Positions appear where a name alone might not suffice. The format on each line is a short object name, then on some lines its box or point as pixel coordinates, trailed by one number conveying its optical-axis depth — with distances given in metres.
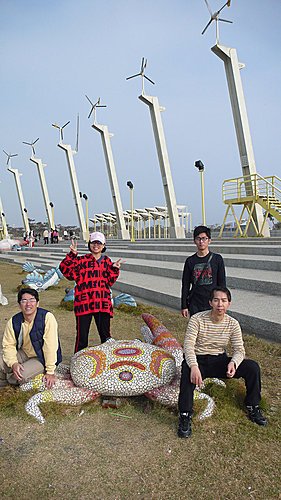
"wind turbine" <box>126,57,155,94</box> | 23.90
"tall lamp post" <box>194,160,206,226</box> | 18.22
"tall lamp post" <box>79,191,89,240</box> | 30.93
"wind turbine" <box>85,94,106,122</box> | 29.72
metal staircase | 14.90
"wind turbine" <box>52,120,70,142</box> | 34.67
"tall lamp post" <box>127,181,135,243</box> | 22.94
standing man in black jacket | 4.05
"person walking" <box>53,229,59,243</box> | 34.39
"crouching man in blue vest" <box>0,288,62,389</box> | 3.75
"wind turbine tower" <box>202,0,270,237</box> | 16.50
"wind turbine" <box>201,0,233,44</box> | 17.39
